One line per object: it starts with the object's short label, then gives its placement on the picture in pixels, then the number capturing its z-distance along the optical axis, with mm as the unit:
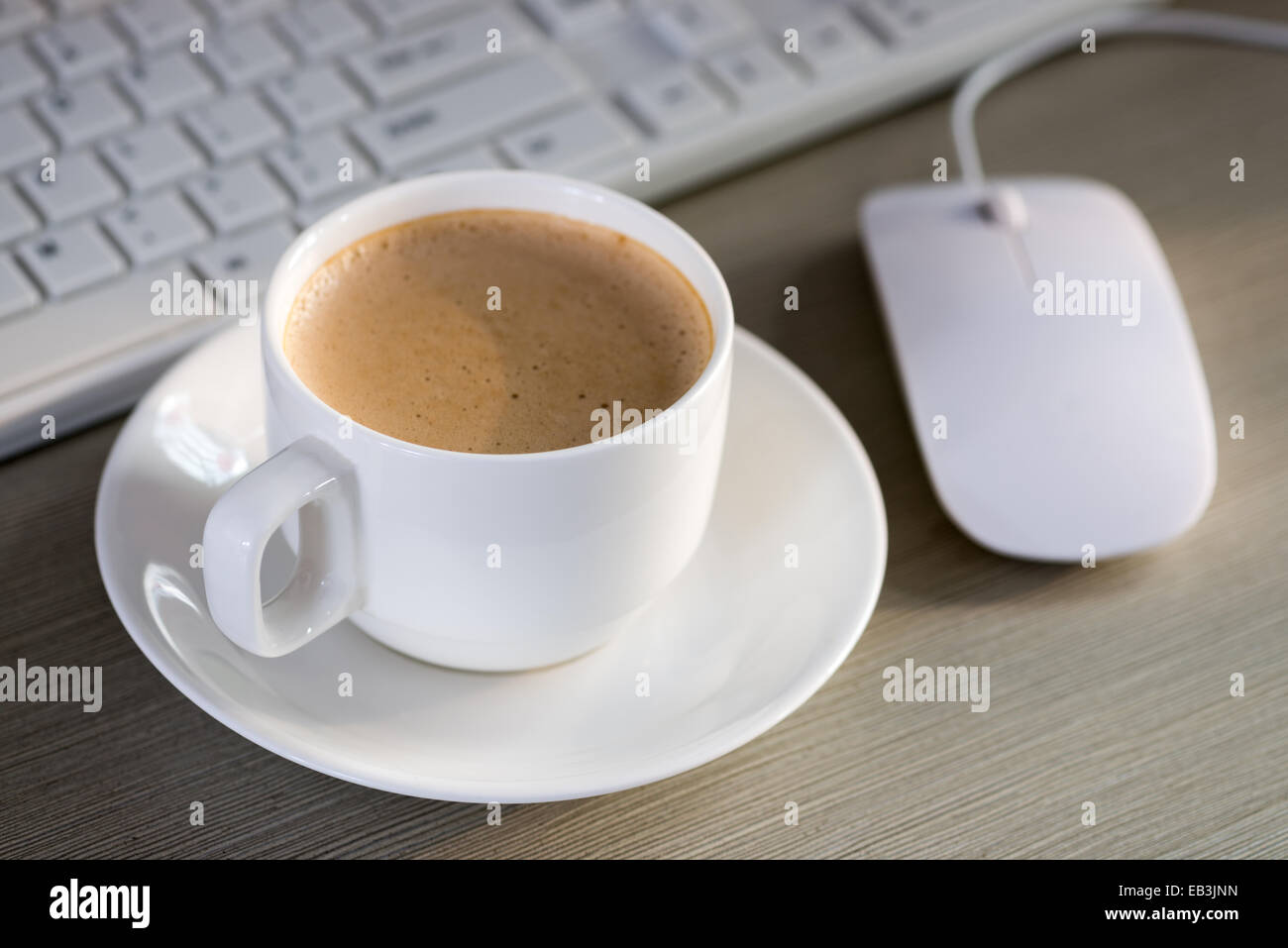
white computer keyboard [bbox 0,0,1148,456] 611
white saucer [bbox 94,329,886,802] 470
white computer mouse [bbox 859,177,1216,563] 587
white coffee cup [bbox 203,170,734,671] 442
